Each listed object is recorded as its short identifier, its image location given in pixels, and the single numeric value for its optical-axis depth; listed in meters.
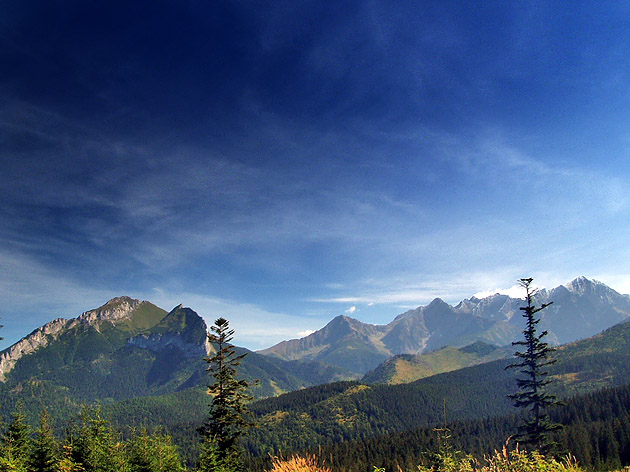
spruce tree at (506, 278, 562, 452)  29.67
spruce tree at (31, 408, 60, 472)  41.84
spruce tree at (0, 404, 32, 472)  40.47
